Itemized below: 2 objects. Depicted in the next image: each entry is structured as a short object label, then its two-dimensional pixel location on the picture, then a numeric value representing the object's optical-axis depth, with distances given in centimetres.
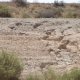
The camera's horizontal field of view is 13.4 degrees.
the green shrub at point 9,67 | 1103
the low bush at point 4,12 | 3149
